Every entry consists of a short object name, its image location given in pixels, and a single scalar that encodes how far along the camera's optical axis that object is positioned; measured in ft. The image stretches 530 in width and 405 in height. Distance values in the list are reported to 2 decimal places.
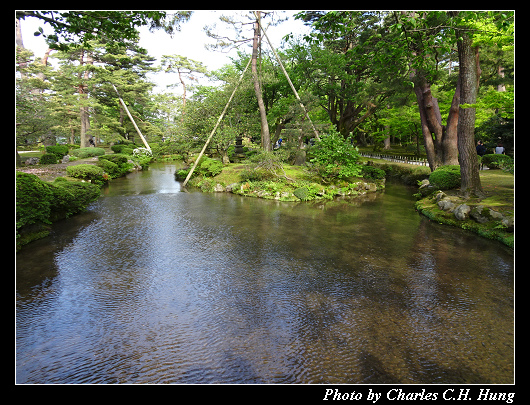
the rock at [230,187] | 49.64
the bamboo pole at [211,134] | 54.03
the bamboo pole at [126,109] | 84.10
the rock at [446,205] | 32.82
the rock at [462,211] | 30.09
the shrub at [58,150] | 69.48
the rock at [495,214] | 27.51
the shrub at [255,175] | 49.73
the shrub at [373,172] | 56.02
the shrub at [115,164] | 60.03
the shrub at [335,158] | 48.88
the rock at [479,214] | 28.32
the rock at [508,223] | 25.73
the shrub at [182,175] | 60.95
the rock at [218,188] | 49.97
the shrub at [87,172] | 47.41
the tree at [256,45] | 56.29
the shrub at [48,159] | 61.57
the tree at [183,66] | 120.26
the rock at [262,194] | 45.96
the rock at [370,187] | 50.90
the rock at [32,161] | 60.74
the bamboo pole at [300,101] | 53.57
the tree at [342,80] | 62.90
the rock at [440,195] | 36.00
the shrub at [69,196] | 28.60
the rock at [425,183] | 45.59
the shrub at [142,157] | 77.77
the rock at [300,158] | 60.76
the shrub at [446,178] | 37.83
